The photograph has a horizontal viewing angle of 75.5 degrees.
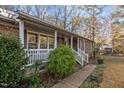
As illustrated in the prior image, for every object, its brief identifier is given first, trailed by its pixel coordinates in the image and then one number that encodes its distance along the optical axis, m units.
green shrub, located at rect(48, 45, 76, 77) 3.16
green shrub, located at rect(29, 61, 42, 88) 2.61
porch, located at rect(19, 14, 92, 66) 3.07
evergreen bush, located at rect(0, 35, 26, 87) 2.14
